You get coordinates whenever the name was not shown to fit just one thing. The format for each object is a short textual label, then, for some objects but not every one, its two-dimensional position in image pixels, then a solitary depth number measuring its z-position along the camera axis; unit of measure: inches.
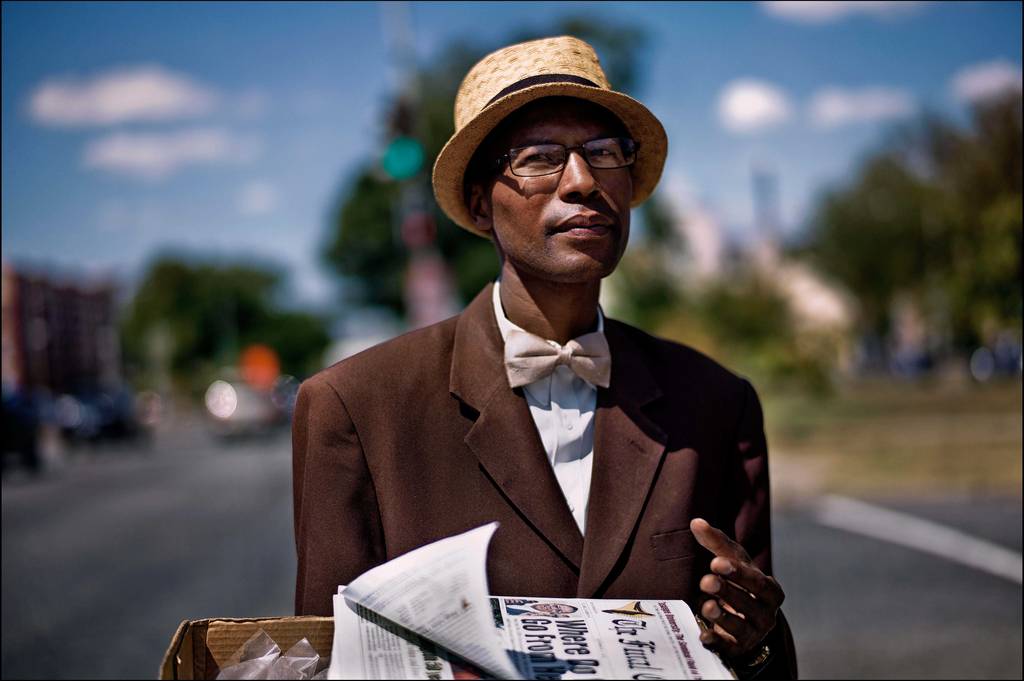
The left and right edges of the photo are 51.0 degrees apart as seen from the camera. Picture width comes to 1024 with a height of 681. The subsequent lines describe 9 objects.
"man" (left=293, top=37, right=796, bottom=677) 82.4
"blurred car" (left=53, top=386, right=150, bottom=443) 1207.6
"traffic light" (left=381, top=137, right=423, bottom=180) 463.5
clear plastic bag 66.0
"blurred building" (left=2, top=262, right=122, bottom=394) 3095.5
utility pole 464.4
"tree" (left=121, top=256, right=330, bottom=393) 3324.3
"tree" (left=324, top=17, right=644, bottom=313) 797.2
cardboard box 67.5
